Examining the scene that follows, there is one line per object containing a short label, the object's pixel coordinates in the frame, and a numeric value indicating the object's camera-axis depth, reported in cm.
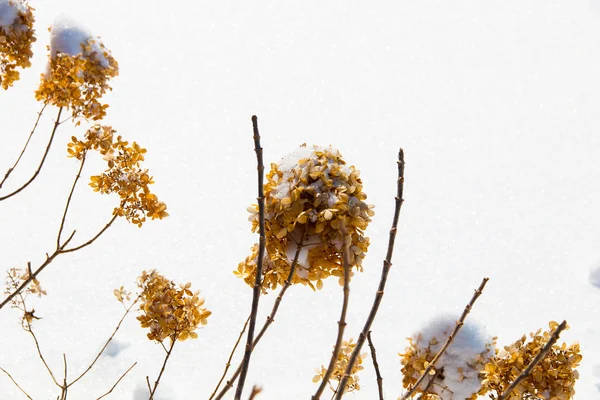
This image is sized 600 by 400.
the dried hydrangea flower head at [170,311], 142
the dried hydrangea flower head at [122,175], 149
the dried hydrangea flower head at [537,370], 134
